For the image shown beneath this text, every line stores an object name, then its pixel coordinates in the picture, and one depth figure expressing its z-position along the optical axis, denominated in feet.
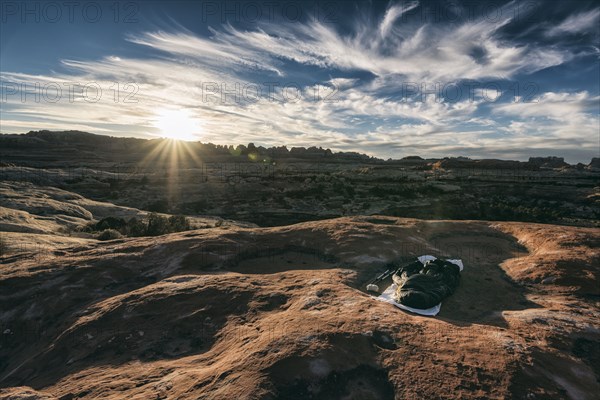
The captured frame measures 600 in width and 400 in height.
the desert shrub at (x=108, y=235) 48.75
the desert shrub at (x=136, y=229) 54.90
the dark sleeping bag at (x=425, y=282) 19.38
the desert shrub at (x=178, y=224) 59.77
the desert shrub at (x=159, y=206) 104.53
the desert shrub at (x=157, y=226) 55.83
